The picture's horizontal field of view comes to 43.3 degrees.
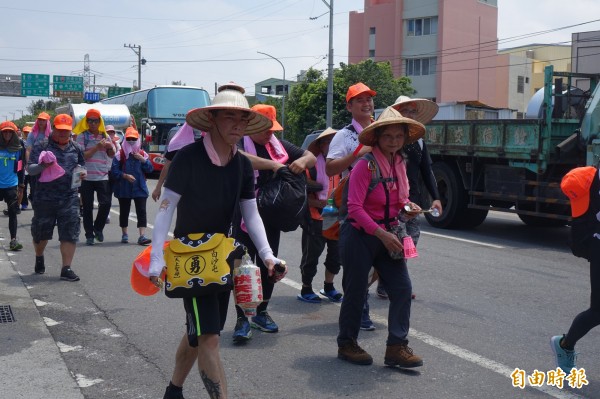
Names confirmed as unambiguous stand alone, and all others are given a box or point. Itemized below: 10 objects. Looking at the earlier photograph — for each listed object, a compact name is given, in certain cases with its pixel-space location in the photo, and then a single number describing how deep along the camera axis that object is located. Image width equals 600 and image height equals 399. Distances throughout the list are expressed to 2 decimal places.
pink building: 55.16
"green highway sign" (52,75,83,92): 68.62
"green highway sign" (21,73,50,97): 65.25
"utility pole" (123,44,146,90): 67.49
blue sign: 52.00
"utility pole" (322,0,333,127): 34.52
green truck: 11.36
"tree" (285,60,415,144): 41.03
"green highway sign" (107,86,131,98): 72.34
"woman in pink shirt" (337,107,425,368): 5.07
